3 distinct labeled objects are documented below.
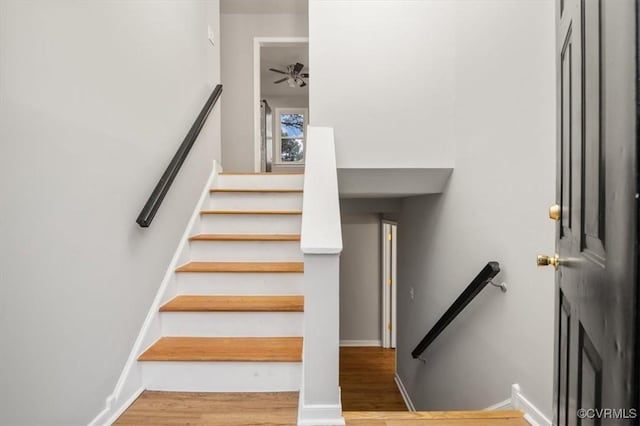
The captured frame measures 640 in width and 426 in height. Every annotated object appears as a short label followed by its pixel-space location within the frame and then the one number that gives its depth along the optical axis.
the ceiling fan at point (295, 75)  5.39
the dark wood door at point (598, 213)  0.47
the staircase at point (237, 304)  1.60
